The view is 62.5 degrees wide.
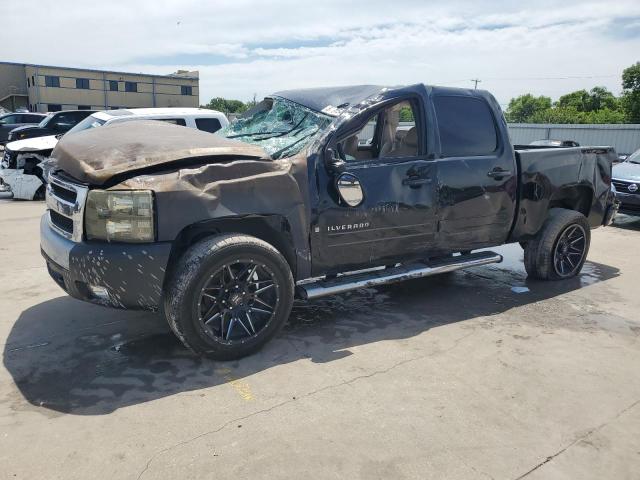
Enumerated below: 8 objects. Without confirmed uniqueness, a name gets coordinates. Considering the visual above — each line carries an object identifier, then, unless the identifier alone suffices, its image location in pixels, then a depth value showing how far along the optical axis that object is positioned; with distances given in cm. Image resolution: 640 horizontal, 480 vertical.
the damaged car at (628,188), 942
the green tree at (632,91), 3828
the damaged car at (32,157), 988
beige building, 5938
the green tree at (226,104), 10634
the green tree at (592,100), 6109
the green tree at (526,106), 8281
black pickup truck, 332
